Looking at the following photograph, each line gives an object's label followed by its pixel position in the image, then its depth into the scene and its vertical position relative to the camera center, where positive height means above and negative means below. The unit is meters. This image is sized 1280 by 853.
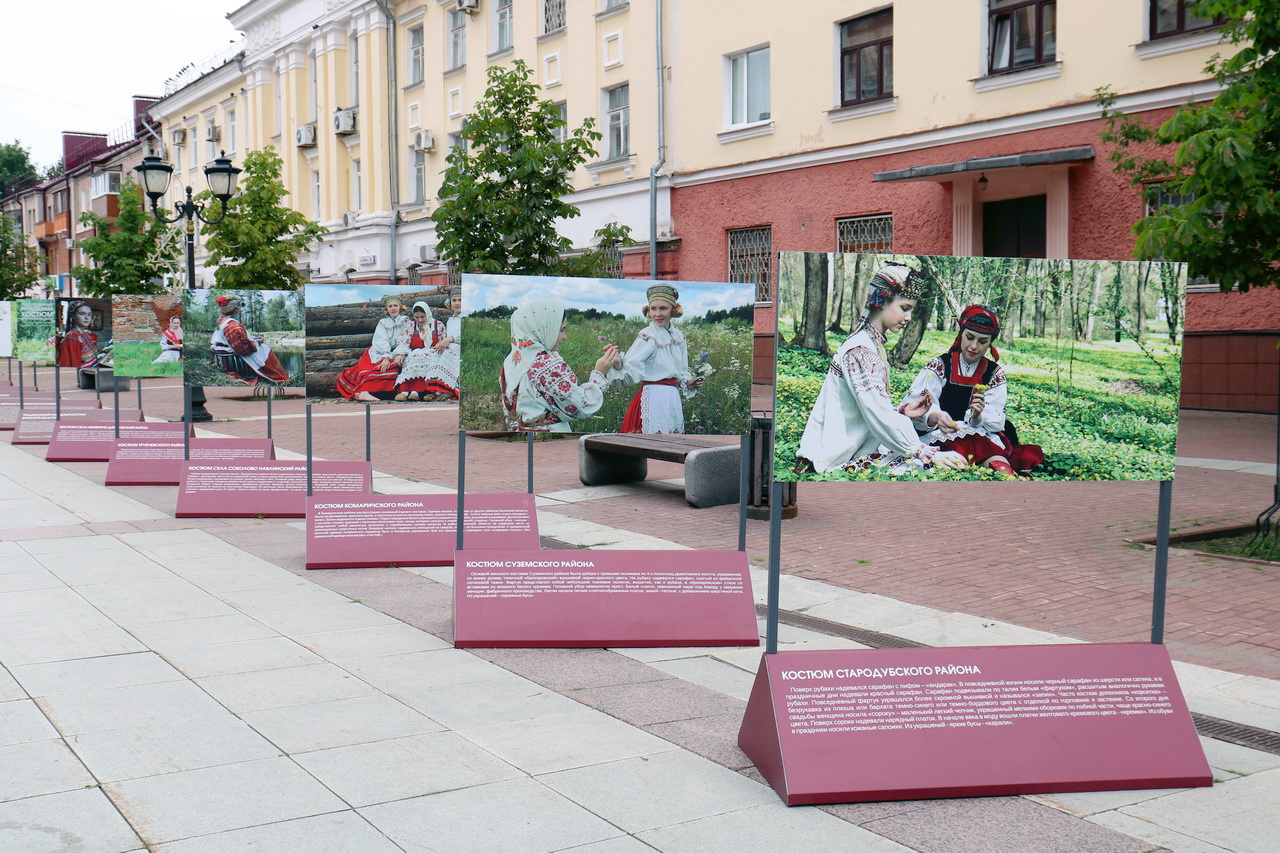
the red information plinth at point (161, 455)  11.45 -1.20
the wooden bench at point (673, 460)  10.38 -1.13
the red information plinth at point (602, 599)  5.91 -1.31
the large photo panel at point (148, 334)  15.90 +0.04
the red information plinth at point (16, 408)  18.25 -1.15
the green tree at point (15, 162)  97.62 +14.22
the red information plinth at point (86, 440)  14.33 -1.24
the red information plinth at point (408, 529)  7.62 -1.24
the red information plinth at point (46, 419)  16.47 -1.15
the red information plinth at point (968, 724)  3.98 -1.31
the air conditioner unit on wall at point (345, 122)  35.22 +6.28
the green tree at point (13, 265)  48.56 +2.93
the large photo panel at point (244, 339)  12.80 -0.02
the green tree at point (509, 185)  17.03 +2.17
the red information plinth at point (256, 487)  9.95 -1.25
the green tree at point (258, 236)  25.47 +2.15
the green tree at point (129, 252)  32.50 +2.31
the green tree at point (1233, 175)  7.98 +1.10
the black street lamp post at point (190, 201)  19.44 +2.49
